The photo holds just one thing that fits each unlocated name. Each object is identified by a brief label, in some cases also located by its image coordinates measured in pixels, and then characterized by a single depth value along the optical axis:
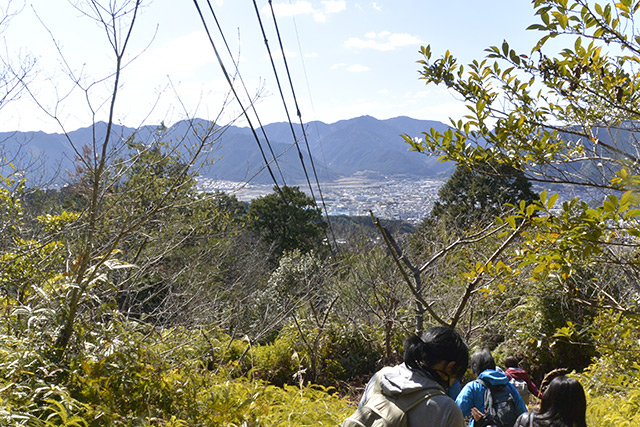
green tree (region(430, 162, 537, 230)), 17.87
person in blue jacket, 3.05
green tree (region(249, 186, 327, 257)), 21.42
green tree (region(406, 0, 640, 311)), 1.53
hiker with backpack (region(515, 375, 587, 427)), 2.35
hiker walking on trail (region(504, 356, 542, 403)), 3.72
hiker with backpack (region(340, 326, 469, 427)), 1.63
